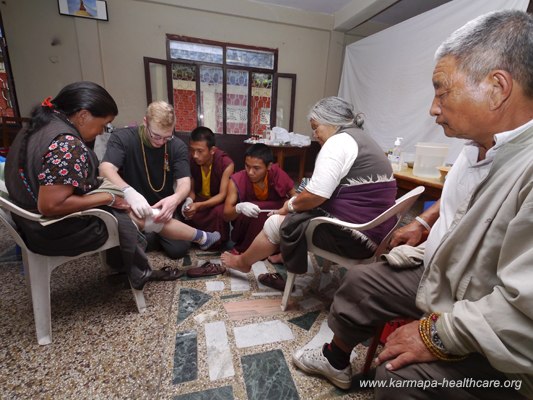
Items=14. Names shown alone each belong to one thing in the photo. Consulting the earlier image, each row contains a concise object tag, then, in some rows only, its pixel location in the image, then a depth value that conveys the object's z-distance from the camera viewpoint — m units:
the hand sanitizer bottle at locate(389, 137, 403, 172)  2.16
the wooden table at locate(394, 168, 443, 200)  1.67
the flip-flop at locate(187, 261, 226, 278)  1.64
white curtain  2.22
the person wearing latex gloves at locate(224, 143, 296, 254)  1.86
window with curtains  3.75
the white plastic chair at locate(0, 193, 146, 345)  1.01
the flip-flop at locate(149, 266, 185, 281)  1.58
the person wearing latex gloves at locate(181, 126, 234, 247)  1.99
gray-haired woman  1.14
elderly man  0.49
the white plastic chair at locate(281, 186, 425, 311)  1.02
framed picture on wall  3.22
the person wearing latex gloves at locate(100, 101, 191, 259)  1.60
